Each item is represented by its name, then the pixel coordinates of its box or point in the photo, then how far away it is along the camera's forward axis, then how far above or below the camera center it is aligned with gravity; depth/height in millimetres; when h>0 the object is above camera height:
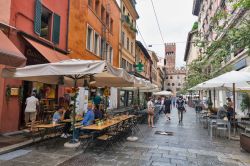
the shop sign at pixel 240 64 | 12447 +2228
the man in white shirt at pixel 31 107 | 7228 -603
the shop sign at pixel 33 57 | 7817 +1580
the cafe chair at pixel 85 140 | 5850 -1654
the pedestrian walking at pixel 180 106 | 12540 -834
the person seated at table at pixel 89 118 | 6259 -855
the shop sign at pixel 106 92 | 8482 +63
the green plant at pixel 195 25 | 36866 +14081
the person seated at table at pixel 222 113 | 9727 -972
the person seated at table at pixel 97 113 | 7651 -855
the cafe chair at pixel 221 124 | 7862 -1297
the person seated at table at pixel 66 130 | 6891 -1407
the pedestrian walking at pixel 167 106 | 12714 -868
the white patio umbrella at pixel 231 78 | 7245 +681
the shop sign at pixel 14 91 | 7048 +38
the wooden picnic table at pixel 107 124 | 5500 -1046
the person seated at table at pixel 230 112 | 9293 -905
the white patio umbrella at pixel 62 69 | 5043 +669
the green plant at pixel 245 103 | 10299 -436
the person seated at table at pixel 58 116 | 6778 -903
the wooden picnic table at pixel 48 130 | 5931 -1335
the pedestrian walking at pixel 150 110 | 10212 -902
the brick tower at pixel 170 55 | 81047 +17569
